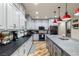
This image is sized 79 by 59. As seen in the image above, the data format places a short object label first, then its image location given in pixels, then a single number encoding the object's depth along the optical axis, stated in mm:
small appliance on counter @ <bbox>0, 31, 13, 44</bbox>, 1522
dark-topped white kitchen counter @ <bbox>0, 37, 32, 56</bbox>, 987
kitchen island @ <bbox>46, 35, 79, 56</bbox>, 913
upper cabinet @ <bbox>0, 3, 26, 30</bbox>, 1154
